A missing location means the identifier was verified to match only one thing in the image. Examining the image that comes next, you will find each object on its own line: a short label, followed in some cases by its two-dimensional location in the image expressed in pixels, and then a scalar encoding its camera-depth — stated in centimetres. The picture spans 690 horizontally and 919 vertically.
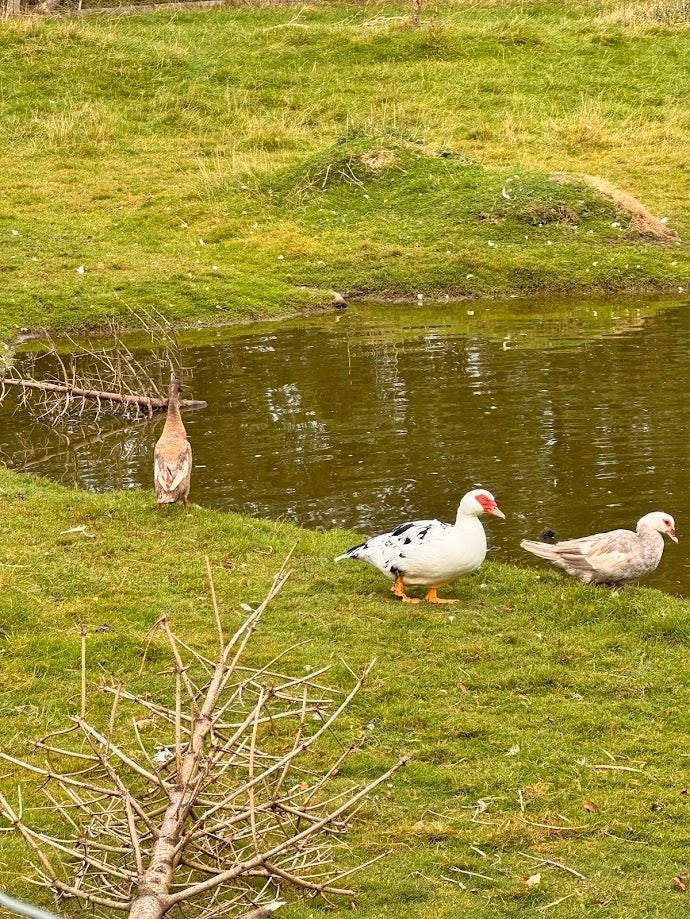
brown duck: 2286
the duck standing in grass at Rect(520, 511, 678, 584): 1887
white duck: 1856
